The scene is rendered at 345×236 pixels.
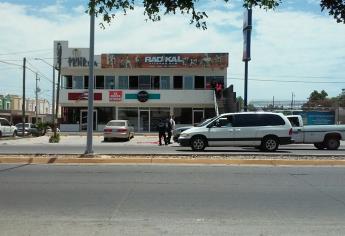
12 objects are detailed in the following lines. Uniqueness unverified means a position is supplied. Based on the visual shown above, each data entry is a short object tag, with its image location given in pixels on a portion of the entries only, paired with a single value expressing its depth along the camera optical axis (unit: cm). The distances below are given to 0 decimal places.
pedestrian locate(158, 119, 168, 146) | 2991
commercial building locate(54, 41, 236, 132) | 4988
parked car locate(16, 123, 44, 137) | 4441
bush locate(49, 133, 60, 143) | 3381
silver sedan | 3522
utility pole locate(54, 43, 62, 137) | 4175
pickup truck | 2622
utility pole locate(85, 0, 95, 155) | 1791
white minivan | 2361
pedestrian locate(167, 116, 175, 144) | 3027
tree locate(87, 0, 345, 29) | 655
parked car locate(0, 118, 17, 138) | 4177
